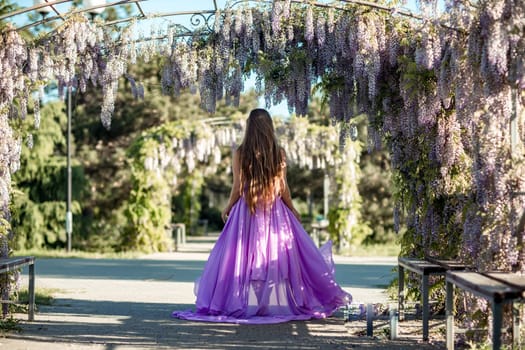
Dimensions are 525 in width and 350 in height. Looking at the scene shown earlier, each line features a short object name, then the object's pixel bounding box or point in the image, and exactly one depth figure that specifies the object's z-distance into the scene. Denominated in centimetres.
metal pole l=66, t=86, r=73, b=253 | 1841
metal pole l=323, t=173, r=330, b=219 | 2210
